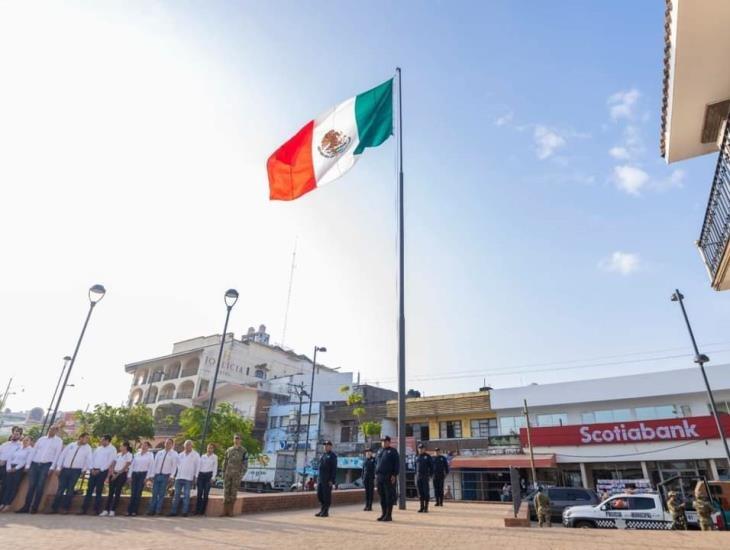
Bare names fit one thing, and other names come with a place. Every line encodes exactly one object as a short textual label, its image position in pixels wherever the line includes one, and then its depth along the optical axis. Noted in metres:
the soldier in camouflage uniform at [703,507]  12.62
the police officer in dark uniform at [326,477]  9.35
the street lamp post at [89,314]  14.58
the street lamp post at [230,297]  15.38
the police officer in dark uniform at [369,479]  10.66
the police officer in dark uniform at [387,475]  8.16
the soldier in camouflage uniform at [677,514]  14.30
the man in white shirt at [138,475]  9.27
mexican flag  13.17
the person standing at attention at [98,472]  9.31
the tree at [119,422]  32.69
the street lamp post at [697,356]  21.03
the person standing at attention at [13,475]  9.23
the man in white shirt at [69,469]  9.30
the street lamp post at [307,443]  39.25
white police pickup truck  15.17
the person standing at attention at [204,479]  9.57
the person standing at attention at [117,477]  9.22
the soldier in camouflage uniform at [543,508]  15.72
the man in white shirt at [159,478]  9.39
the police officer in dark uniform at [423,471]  10.57
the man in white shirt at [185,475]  9.23
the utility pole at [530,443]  26.82
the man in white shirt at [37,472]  9.16
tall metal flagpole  10.09
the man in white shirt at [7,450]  9.42
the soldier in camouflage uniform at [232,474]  9.49
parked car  18.70
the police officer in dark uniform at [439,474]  11.91
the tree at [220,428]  30.09
